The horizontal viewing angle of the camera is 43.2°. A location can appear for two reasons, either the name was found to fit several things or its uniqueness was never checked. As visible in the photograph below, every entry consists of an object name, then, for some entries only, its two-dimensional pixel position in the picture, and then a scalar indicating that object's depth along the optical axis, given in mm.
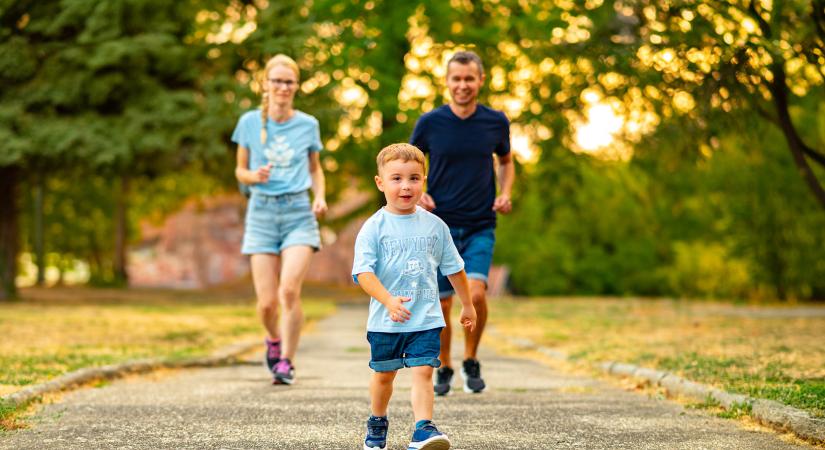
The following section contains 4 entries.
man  7199
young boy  4805
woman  7855
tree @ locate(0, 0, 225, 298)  19516
